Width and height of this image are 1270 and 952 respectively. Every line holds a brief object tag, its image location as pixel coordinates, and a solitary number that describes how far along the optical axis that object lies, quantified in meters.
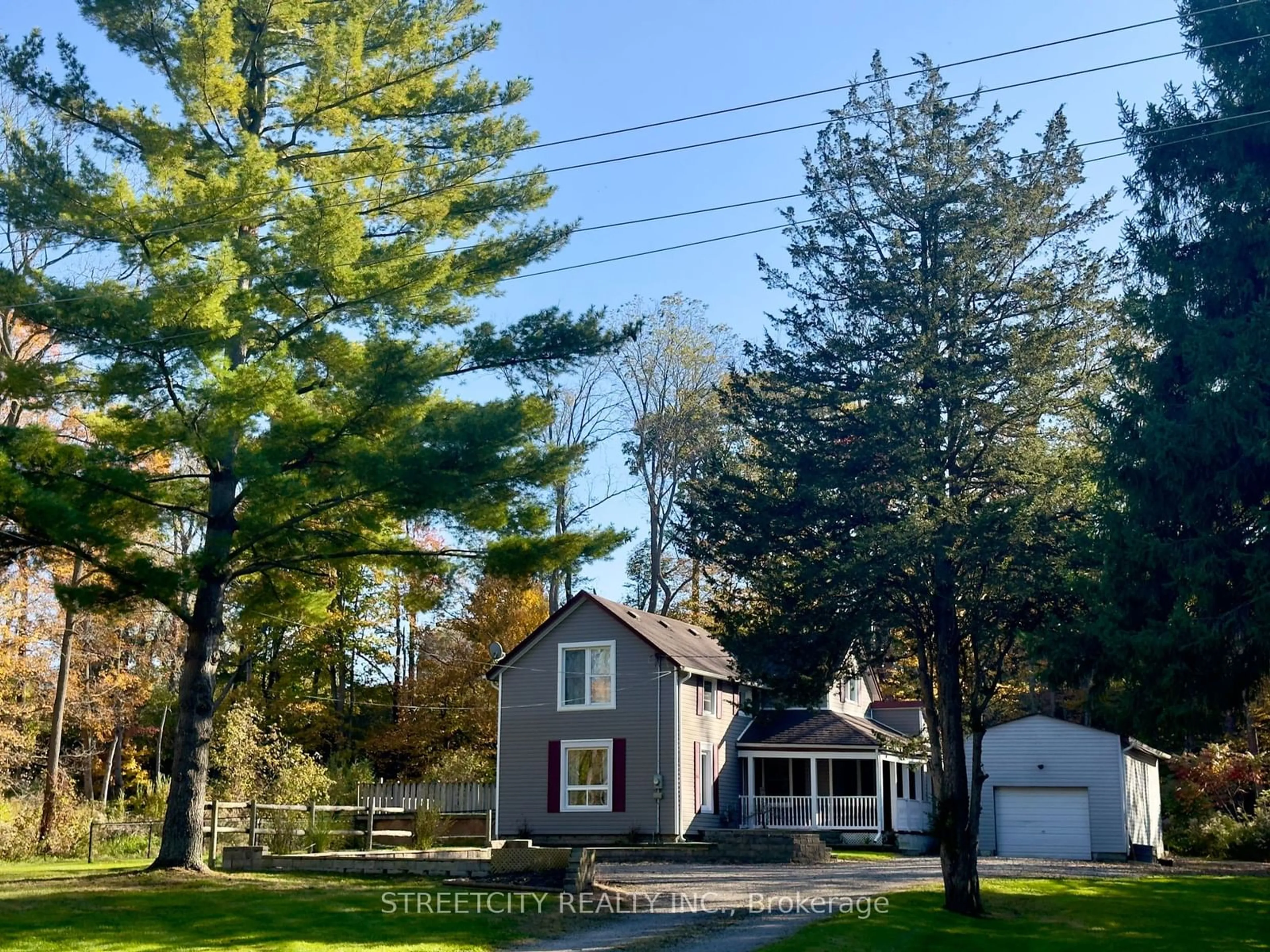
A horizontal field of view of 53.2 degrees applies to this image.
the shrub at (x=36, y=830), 23.67
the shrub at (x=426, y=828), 24.75
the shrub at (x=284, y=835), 22.36
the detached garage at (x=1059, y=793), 30.23
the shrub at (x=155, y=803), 29.17
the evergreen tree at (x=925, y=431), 18.05
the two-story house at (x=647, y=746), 30.97
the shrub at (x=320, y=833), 22.72
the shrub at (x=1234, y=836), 30.72
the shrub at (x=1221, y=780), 32.09
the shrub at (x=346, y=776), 29.94
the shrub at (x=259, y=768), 28.08
